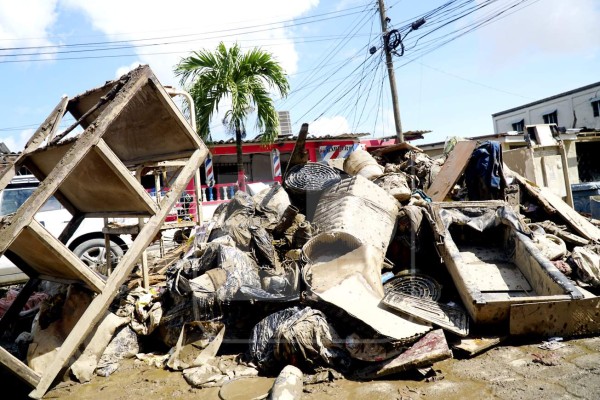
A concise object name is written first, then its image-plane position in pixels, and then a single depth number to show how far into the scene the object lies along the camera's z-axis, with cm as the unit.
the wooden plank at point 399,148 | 782
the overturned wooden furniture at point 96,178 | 287
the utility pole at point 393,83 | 1116
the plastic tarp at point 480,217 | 453
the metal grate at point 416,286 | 393
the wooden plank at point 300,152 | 590
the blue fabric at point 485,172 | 575
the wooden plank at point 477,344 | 317
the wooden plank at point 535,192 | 572
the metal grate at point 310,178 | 547
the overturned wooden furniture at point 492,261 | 335
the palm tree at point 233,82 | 897
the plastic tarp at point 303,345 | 307
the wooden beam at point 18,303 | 388
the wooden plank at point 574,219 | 527
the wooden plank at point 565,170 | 802
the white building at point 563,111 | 2073
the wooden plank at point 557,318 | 325
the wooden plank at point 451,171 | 599
